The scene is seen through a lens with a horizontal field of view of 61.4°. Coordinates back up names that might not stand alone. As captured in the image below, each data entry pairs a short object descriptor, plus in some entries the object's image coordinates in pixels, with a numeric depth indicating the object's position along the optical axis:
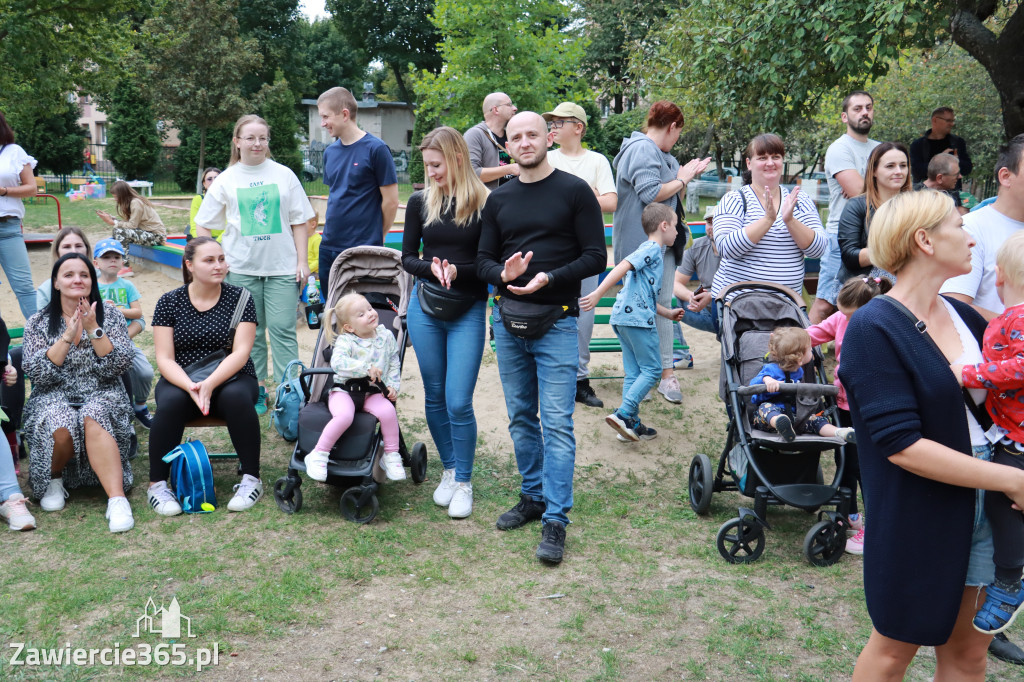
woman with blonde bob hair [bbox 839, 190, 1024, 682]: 2.22
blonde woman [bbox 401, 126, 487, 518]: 4.55
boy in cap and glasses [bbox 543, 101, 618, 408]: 5.98
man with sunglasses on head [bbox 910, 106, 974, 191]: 8.42
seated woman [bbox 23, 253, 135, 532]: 4.76
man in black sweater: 4.19
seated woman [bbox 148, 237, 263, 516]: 4.86
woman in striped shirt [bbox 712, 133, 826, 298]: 5.30
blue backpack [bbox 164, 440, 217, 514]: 4.84
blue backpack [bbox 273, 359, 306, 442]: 5.33
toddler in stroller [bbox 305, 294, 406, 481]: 4.76
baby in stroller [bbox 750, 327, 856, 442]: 4.42
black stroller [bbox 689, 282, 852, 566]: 4.34
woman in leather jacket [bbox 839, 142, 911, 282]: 5.11
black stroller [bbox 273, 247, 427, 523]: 4.71
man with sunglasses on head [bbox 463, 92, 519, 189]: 6.31
